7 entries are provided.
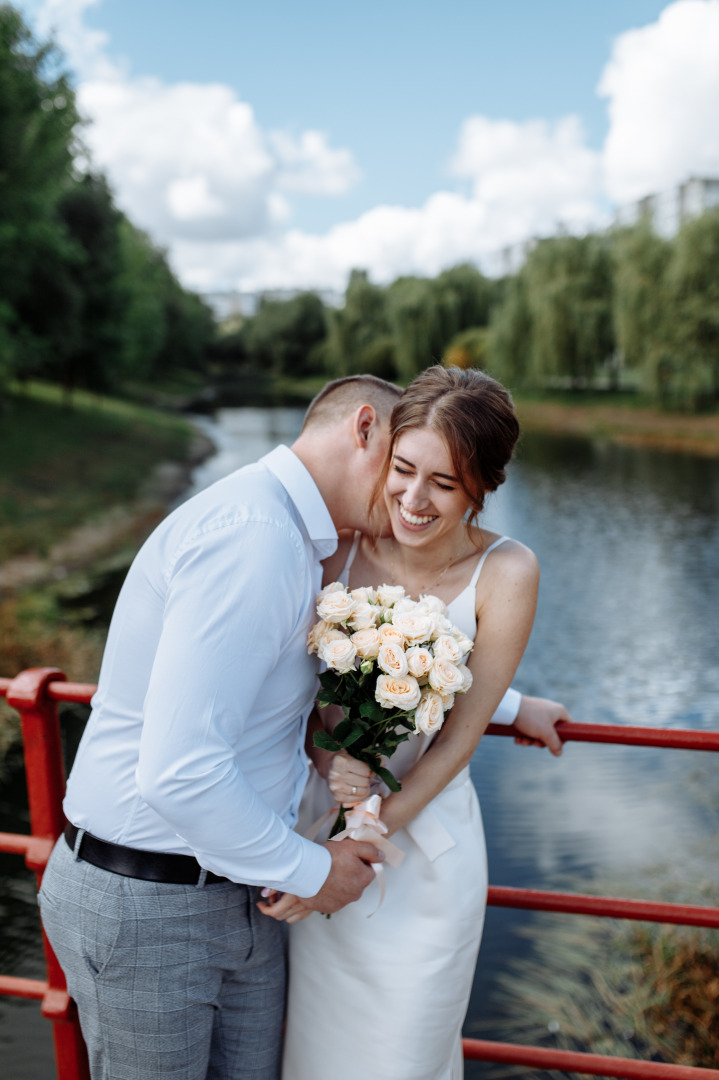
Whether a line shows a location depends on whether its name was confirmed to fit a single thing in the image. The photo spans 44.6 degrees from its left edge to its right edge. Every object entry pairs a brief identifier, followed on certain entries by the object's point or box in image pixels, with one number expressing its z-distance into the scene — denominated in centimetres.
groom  140
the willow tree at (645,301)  2614
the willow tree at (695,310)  2462
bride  182
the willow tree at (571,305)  3038
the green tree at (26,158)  1570
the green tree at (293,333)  7969
